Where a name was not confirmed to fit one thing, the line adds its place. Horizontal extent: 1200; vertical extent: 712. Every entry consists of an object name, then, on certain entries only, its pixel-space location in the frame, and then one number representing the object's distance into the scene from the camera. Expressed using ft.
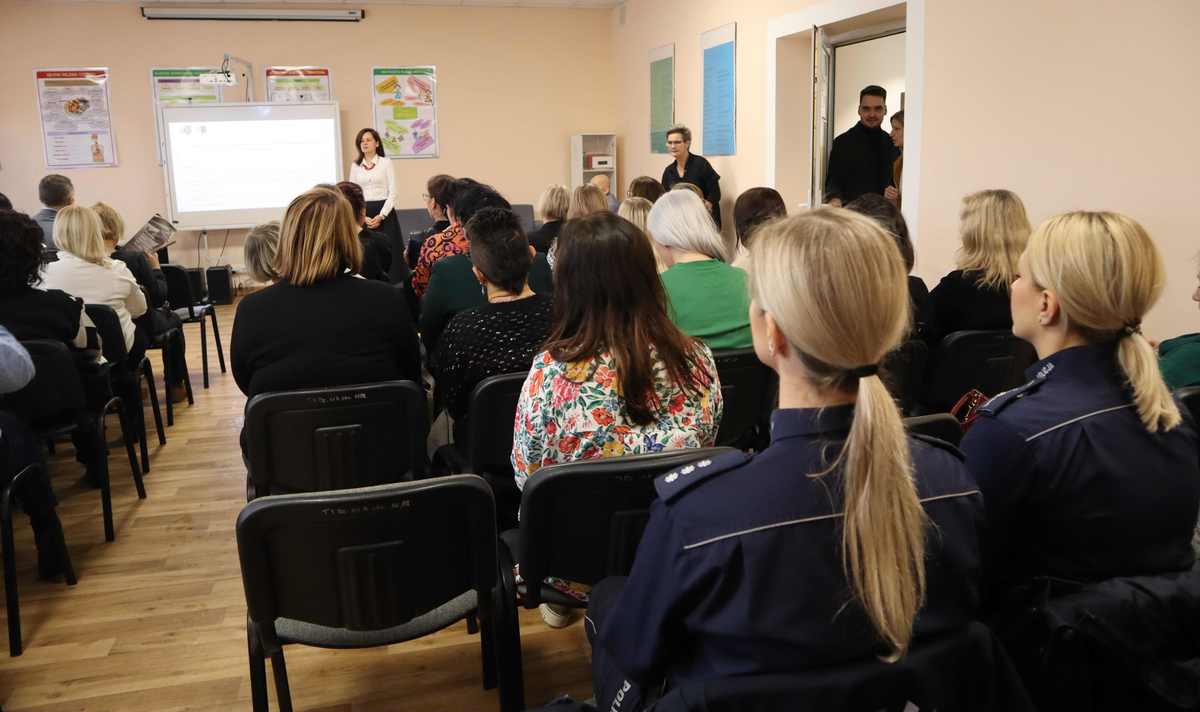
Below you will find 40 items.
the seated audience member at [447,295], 10.23
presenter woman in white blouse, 25.02
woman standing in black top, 22.49
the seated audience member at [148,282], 14.33
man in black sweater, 18.21
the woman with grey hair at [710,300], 8.75
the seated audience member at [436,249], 12.66
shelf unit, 30.50
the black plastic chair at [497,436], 7.21
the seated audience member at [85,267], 12.28
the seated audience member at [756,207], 12.71
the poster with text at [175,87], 27.89
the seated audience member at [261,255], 11.51
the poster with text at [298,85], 28.58
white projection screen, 27.55
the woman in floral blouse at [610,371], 6.00
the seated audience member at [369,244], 14.03
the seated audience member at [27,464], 7.85
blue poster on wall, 22.04
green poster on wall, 25.98
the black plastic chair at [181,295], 16.78
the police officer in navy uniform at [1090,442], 4.42
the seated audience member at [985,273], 9.64
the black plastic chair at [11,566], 7.73
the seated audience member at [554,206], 15.14
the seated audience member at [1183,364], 7.04
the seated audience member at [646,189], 18.29
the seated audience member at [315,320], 8.14
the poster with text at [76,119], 27.27
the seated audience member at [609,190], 23.17
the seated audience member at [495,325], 7.75
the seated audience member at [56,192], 16.51
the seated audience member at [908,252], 9.64
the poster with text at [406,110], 29.40
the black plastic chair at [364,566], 5.14
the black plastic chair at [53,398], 9.12
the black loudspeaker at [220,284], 25.86
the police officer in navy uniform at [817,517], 3.22
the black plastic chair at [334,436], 7.38
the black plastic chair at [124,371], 11.46
